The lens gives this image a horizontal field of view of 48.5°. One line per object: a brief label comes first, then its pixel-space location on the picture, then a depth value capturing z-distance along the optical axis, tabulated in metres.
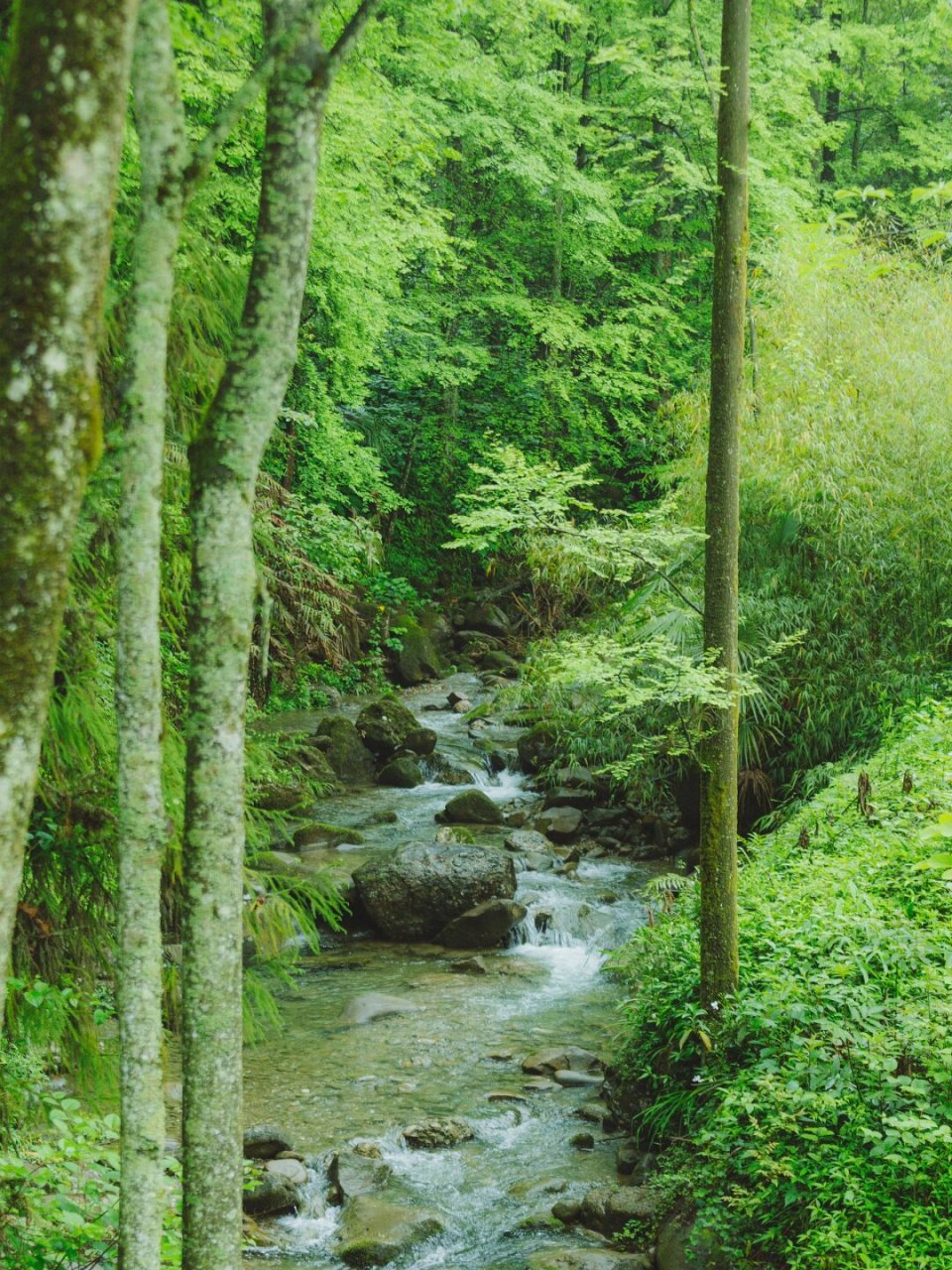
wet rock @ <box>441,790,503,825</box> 13.67
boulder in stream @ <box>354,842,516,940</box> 10.82
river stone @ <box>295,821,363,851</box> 12.80
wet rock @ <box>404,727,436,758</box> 16.02
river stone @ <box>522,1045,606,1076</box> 8.19
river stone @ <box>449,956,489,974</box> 10.16
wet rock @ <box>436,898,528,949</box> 10.68
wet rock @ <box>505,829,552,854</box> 12.71
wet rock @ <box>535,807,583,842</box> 13.39
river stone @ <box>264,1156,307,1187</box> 6.64
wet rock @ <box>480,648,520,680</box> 20.67
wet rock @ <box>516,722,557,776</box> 15.69
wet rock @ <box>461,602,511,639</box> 22.70
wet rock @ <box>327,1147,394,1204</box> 6.62
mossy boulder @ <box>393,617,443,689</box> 20.58
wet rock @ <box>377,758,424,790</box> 15.39
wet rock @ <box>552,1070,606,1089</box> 8.02
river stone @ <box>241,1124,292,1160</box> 6.88
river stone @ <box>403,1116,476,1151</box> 7.21
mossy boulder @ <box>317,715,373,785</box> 15.62
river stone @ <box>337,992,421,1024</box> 9.08
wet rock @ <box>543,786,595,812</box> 14.14
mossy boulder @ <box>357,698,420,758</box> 16.09
